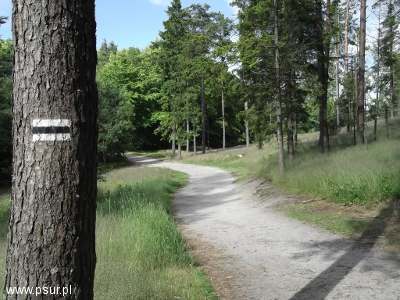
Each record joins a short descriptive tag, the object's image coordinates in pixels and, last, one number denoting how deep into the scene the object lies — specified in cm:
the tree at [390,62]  2494
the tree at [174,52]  5050
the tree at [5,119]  2779
